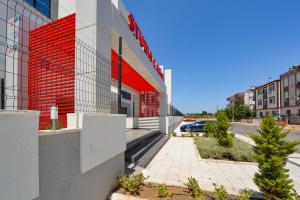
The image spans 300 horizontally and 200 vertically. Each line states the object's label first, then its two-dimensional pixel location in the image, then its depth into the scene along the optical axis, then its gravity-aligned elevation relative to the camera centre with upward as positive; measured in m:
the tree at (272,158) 3.18 -1.19
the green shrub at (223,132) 7.82 -1.48
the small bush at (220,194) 3.34 -2.00
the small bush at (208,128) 12.25 -2.05
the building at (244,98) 61.47 +2.73
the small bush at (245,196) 3.23 -1.99
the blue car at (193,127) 19.33 -2.97
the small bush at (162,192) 3.58 -2.10
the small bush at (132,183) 3.78 -2.02
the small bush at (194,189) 3.51 -2.08
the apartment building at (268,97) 39.28 +2.00
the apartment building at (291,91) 32.53 +2.97
